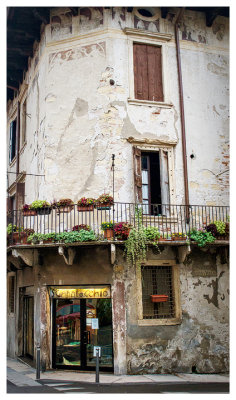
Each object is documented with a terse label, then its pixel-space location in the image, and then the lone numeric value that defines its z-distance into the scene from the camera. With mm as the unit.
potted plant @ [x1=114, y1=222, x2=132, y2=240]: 11562
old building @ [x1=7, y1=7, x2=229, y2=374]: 12211
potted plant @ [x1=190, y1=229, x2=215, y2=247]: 12102
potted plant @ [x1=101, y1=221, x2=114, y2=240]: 11664
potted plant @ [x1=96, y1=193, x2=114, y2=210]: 11852
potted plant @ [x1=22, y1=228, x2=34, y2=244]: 12320
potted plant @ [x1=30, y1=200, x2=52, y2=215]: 12227
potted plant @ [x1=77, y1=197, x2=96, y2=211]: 12004
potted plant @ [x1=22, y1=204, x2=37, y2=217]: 12328
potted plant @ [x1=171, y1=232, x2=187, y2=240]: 12305
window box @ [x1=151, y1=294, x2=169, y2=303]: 12180
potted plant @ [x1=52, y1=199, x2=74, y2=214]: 12180
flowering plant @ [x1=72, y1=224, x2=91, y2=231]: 11844
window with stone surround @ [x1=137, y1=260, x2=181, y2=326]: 12227
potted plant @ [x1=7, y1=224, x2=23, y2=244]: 12273
